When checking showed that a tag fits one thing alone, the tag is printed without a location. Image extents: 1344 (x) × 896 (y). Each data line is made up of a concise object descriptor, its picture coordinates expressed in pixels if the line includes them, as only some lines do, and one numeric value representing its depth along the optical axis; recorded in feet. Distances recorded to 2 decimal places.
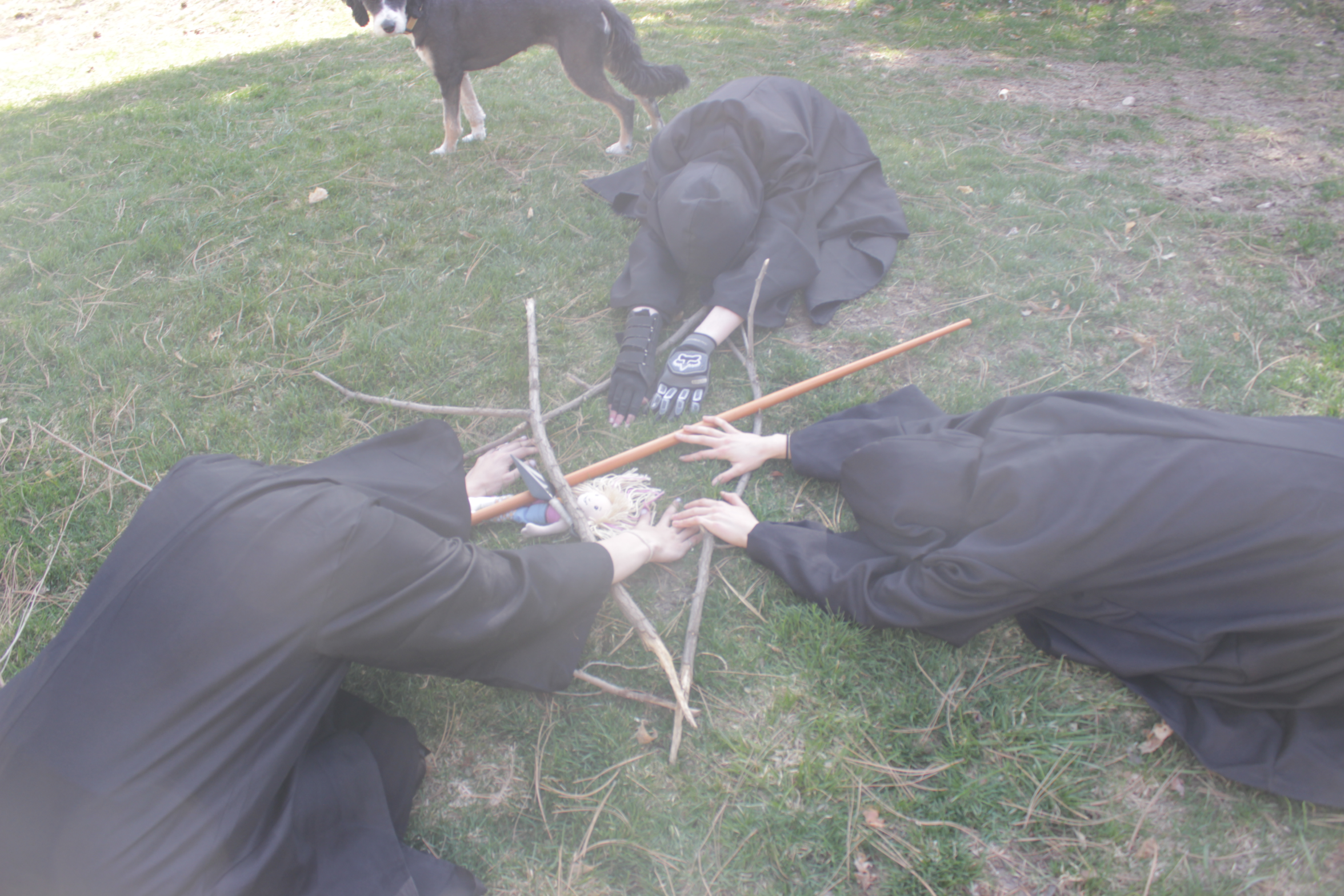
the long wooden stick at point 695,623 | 6.88
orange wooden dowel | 8.74
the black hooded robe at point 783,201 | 11.20
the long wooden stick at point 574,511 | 6.99
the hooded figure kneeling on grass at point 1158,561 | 5.81
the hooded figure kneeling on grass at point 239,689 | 4.83
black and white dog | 14.39
